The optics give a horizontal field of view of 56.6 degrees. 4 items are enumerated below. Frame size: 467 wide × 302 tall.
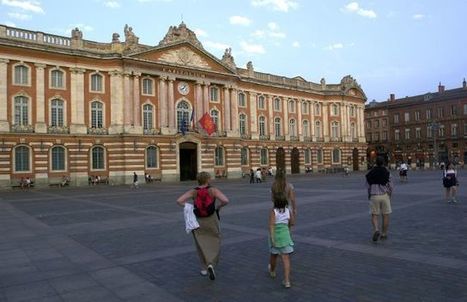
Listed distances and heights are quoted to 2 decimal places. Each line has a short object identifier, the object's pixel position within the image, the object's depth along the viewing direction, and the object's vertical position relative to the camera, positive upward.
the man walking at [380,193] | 10.65 -0.78
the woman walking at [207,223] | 7.68 -1.03
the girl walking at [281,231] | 7.05 -1.11
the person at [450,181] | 18.25 -0.91
